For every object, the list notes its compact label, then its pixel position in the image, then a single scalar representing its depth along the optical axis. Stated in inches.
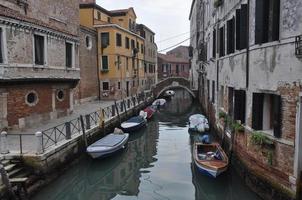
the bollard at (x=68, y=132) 450.0
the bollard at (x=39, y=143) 365.7
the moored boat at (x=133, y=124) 724.7
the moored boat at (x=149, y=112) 953.3
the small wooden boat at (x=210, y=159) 382.0
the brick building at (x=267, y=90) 271.1
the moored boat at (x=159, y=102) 1214.6
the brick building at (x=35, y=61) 466.0
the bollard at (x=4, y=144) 367.0
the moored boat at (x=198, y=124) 712.6
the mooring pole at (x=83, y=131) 504.1
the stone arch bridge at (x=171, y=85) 1402.6
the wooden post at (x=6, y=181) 310.2
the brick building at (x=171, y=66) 2220.7
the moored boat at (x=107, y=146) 479.0
